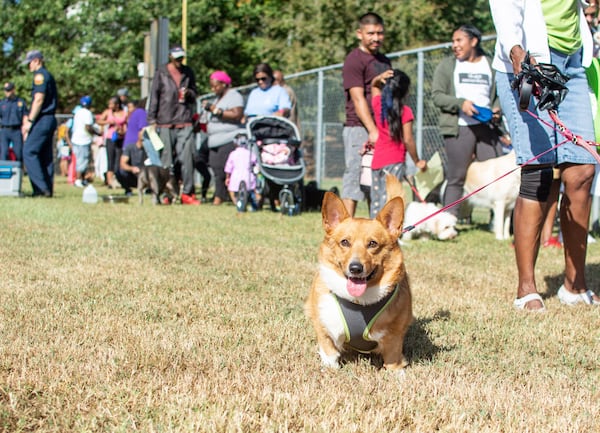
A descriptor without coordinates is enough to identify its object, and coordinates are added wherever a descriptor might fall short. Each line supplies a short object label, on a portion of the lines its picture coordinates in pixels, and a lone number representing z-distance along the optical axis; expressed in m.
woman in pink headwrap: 12.31
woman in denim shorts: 4.52
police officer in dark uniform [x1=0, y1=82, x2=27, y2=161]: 14.18
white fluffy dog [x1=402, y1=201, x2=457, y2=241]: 8.44
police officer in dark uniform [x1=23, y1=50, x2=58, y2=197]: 12.49
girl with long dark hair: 7.12
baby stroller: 10.80
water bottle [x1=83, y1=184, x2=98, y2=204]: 12.53
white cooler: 12.80
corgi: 3.35
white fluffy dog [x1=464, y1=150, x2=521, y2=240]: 8.55
